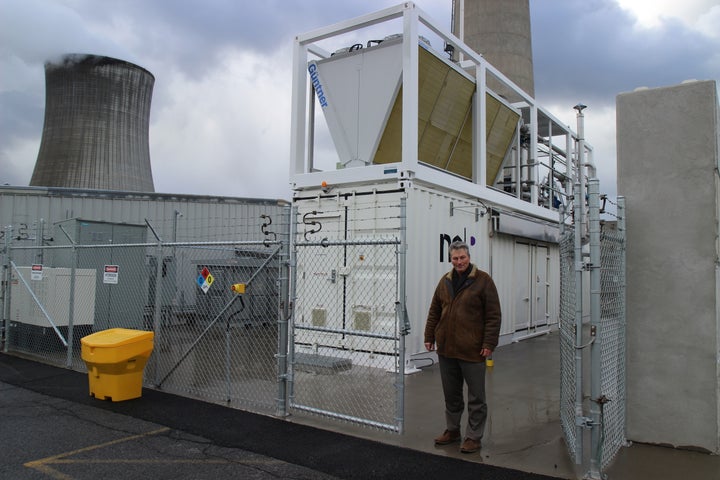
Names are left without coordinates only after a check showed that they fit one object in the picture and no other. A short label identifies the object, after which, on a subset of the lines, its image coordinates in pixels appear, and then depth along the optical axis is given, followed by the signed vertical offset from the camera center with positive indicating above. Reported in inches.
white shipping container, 322.7 +11.3
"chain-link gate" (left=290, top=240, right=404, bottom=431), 279.7 -30.6
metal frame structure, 326.3 +108.6
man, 183.8 -22.4
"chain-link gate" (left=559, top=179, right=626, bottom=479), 157.2 -19.4
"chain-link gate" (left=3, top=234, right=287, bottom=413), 267.5 -38.8
